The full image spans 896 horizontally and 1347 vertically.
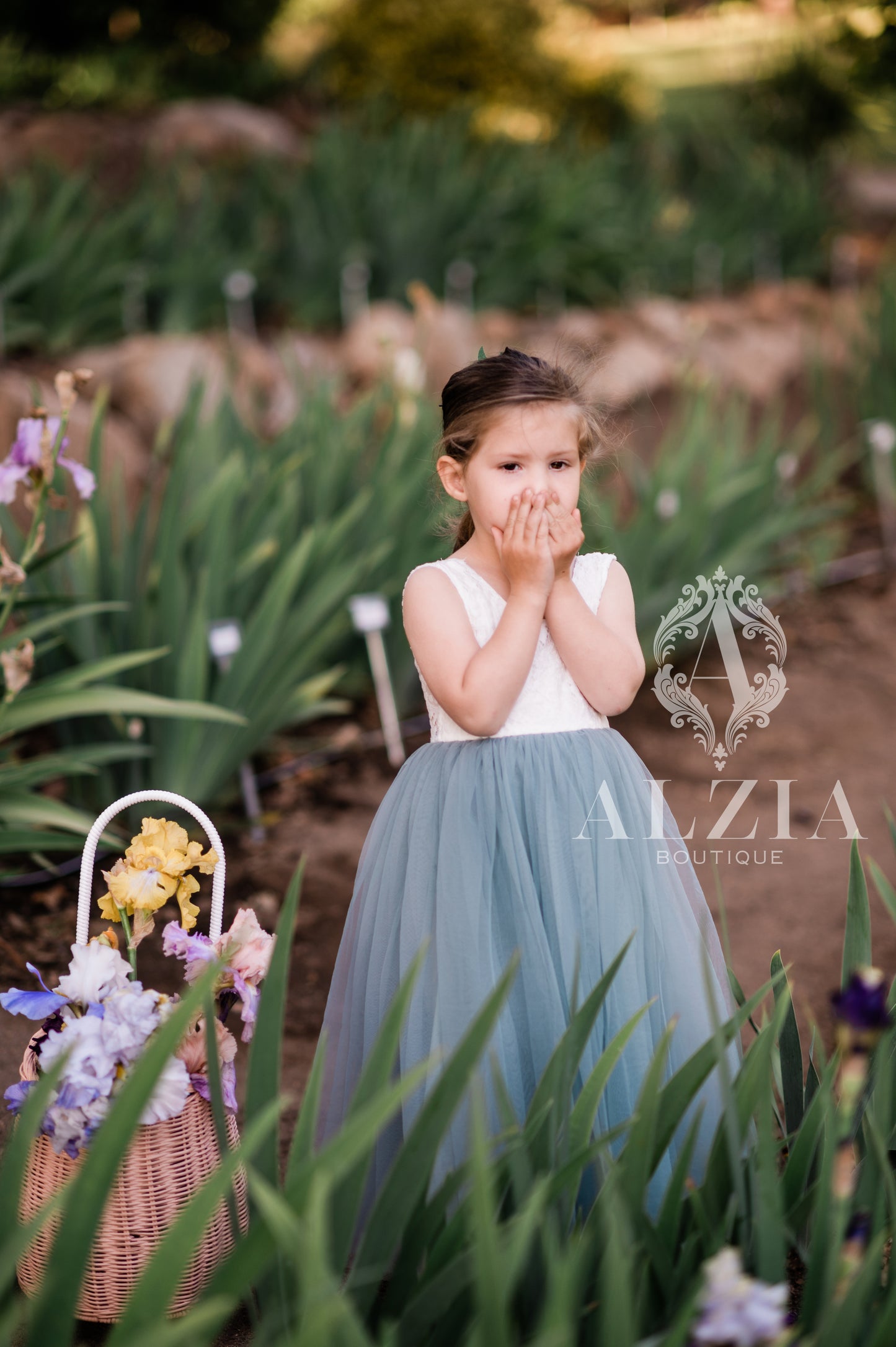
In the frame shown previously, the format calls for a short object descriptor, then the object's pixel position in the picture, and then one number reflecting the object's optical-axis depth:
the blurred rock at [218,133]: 6.82
